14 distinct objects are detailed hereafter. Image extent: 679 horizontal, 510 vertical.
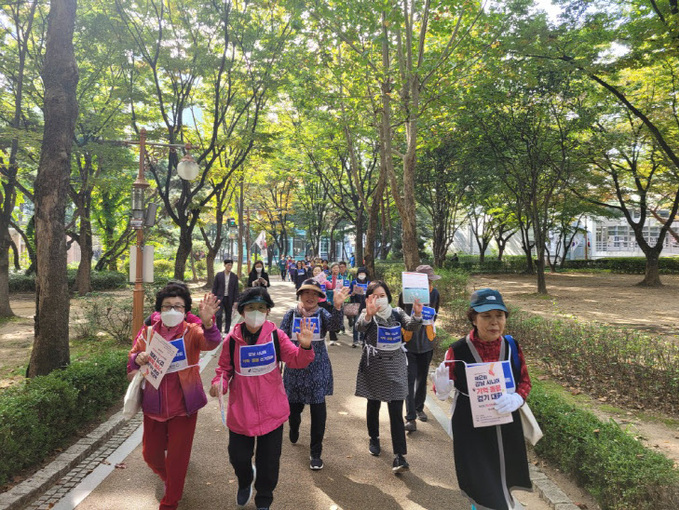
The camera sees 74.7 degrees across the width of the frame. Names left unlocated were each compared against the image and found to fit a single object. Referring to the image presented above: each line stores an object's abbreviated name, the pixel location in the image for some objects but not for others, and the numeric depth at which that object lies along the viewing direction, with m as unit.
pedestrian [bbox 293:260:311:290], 16.87
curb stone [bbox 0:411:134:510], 3.32
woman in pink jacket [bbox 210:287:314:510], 3.22
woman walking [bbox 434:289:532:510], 2.66
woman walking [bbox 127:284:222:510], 3.21
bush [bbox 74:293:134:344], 9.75
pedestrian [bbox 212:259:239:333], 9.66
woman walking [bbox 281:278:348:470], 4.10
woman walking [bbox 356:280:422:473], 4.00
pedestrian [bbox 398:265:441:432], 4.95
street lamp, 8.23
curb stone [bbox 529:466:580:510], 3.41
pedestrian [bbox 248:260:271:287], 11.81
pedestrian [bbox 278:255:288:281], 34.41
